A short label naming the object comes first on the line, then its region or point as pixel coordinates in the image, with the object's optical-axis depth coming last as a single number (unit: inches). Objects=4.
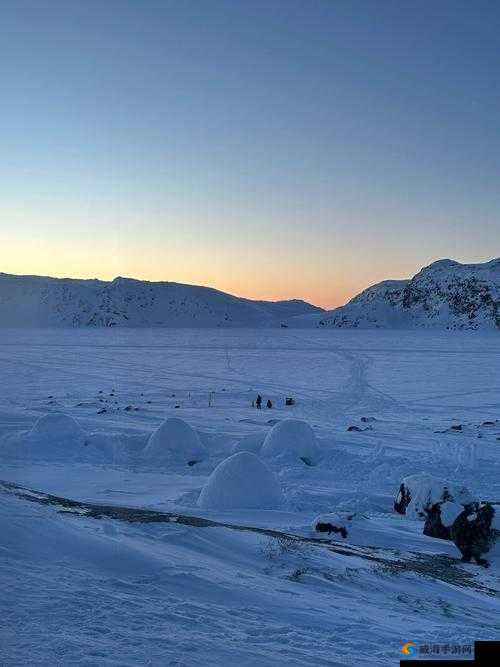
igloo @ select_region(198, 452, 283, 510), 453.7
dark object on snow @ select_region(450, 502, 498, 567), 355.6
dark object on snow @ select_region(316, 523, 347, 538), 382.3
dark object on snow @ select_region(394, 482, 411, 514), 470.9
